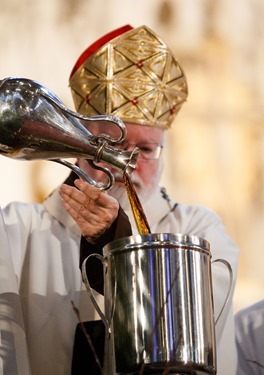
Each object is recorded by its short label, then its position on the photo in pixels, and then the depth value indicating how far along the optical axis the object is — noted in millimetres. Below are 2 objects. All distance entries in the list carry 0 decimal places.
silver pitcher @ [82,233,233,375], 5066
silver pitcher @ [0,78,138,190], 5535
